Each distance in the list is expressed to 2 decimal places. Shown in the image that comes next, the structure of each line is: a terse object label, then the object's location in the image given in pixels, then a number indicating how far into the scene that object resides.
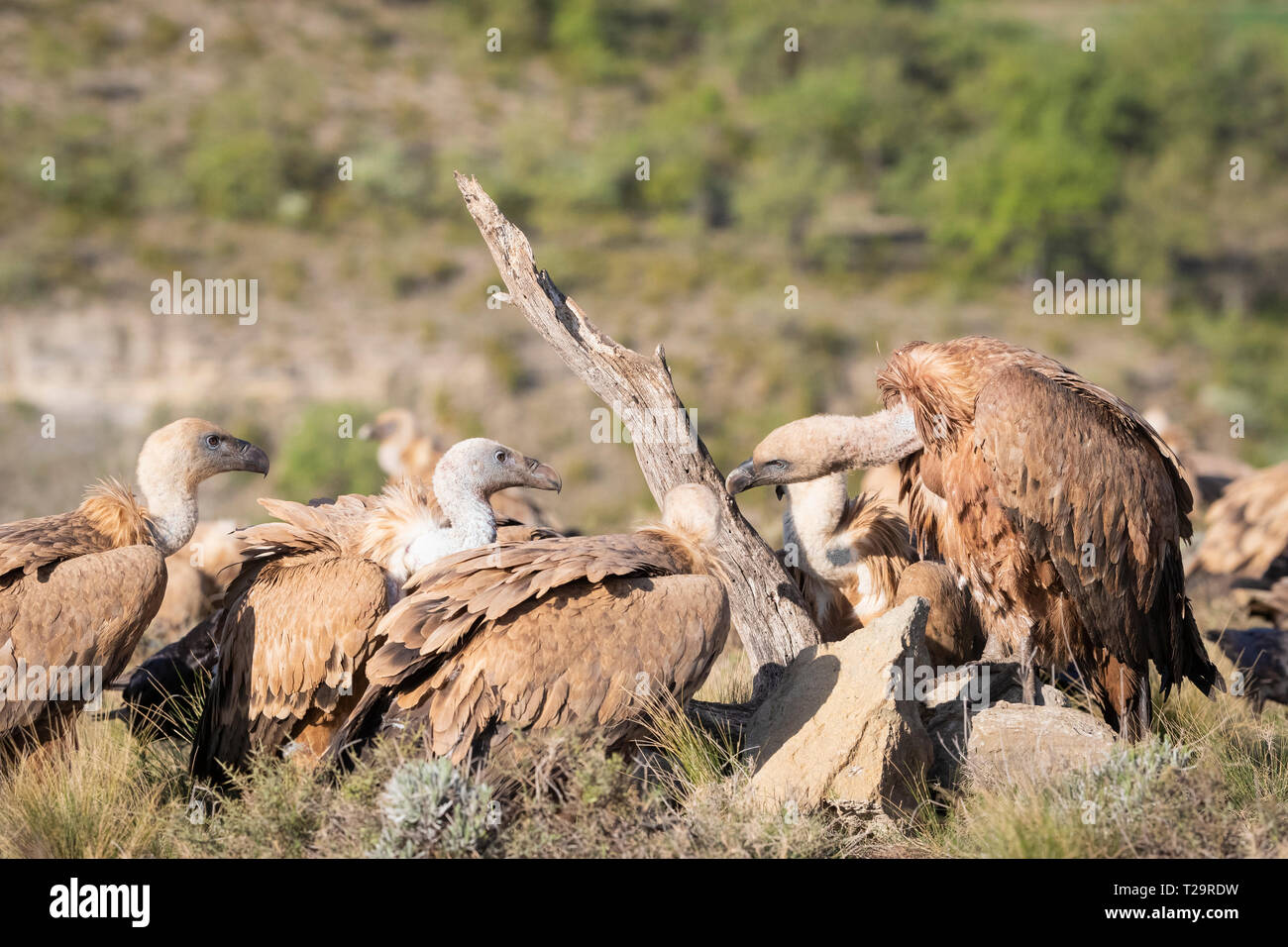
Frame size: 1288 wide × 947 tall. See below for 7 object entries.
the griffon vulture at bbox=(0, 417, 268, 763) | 12.02
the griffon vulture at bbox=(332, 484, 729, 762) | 11.26
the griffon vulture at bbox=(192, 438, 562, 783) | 12.62
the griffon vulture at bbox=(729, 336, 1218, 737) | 13.16
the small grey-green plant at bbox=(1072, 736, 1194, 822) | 11.16
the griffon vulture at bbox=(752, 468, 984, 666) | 15.55
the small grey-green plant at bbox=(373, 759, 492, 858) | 10.76
